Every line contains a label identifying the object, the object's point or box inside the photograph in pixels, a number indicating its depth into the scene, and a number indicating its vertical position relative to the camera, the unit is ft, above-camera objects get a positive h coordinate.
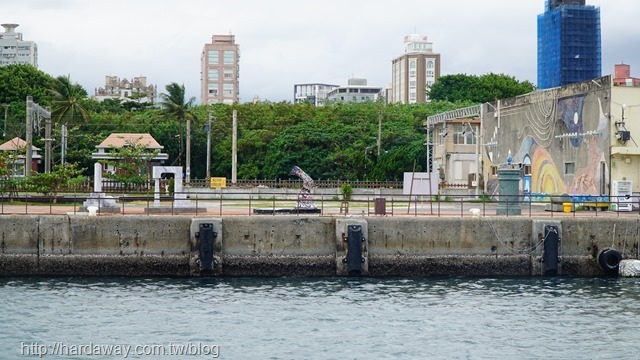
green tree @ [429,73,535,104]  398.42 +38.85
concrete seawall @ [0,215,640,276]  127.85 -8.06
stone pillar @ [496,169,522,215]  150.92 +0.16
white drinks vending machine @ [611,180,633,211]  156.97 -0.50
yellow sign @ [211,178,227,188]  250.57 +0.05
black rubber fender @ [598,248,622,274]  130.41 -9.76
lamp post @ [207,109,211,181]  288.30 +11.09
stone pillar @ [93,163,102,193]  161.75 +0.39
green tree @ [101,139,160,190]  239.05 +4.74
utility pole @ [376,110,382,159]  316.40 +16.96
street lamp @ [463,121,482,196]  228.90 +4.23
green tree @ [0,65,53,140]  340.80 +32.71
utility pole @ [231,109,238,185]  276.82 +6.48
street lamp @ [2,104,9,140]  313.77 +18.60
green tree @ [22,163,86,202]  185.47 -0.01
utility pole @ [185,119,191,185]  278.56 +6.16
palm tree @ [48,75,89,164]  274.98 +21.29
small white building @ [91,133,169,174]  277.48 +10.20
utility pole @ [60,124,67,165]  265.54 +10.70
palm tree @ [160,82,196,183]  316.40 +24.11
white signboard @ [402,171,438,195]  163.46 +0.23
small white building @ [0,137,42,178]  209.75 +5.99
